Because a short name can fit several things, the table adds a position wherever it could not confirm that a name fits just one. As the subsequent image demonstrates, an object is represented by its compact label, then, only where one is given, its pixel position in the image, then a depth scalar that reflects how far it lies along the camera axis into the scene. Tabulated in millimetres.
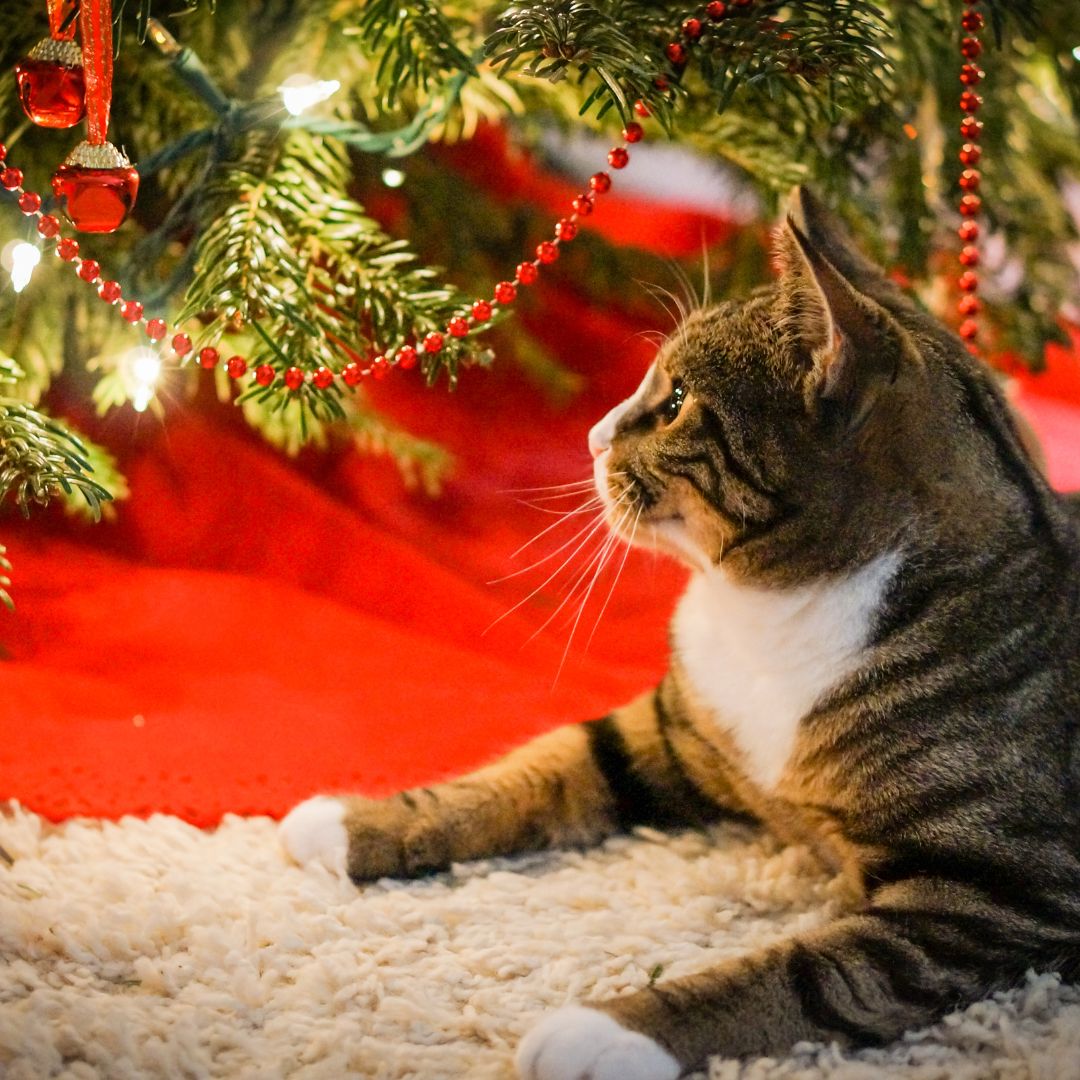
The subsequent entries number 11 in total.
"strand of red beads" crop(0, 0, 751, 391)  835
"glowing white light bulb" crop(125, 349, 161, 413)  929
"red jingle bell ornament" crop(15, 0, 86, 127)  755
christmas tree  821
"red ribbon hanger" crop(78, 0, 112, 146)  753
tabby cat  744
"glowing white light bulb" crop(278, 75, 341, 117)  936
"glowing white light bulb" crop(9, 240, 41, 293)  818
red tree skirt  1028
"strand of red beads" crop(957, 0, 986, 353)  991
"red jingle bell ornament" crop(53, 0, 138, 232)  764
